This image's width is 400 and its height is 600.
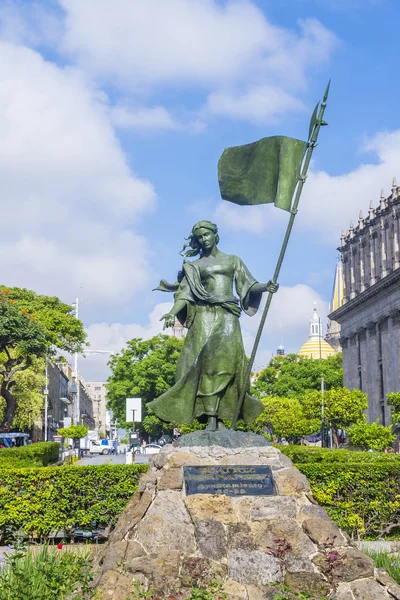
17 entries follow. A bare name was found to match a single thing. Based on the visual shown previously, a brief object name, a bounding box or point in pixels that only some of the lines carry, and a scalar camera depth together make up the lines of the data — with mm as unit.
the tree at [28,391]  45000
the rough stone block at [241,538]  7898
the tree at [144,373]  62469
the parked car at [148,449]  53219
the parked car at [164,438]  63069
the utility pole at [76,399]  65506
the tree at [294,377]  79625
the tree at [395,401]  39975
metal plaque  8516
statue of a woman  9727
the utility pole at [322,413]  51656
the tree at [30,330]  34781
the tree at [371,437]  40156
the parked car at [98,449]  71656
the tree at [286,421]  54188
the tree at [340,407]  51625
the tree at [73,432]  50219
